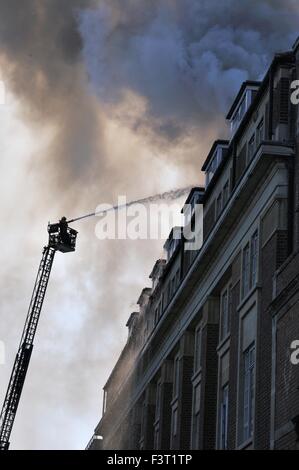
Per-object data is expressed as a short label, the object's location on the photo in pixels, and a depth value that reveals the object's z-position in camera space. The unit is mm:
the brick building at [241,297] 29844
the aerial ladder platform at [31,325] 74125
